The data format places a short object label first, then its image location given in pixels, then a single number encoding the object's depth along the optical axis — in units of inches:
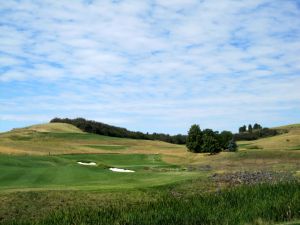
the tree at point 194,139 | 3927.2
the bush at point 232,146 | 3679.1
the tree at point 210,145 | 3826.3
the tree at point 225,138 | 3917.3
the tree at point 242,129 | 7763.8
